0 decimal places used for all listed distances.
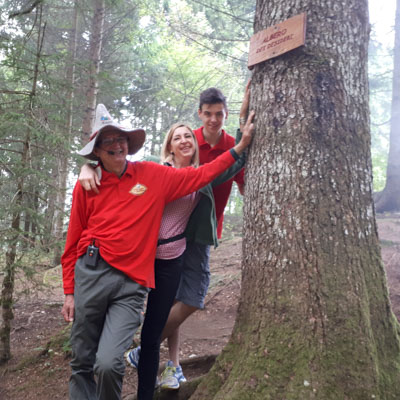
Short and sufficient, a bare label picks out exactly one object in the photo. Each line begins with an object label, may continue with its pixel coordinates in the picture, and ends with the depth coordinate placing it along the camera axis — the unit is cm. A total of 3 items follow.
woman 306
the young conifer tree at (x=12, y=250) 468
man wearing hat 274
